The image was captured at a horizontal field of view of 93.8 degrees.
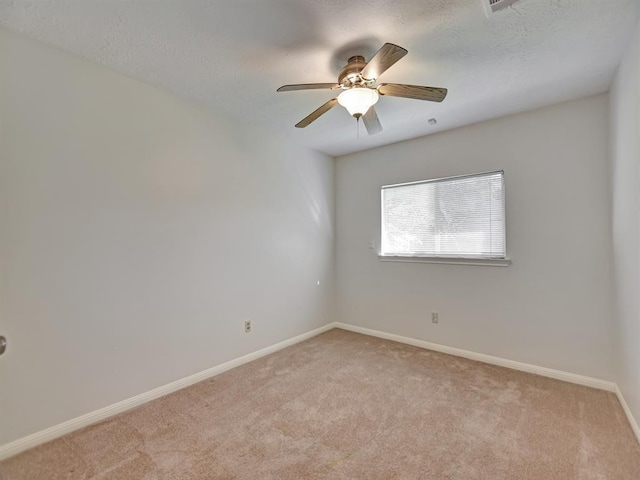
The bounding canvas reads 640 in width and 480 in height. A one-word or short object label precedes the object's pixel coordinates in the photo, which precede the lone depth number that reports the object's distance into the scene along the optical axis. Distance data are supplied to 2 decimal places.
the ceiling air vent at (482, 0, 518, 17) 1.46
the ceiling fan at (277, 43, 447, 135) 1.80
